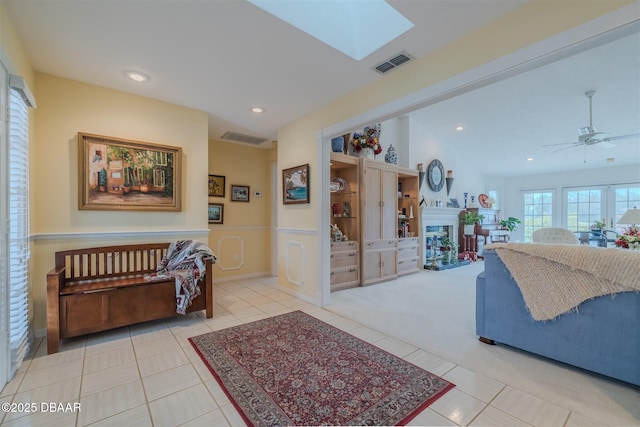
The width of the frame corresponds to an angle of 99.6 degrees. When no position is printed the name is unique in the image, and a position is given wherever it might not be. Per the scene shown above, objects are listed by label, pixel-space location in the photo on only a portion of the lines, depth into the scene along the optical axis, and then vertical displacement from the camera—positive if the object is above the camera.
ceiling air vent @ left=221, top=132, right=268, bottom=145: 4.49 +1.26
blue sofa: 1.71 -0.85
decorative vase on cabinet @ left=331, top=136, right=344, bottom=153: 4.33 +1.06
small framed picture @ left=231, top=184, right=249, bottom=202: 4.88 +0.32
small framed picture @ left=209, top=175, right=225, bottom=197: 4.63 +0.43
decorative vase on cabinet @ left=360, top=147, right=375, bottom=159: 4.67 +1.01
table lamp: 3.42 -0.08
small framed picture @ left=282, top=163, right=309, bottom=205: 3.65 +0.36
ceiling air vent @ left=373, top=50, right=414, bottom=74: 2.35 +1.35
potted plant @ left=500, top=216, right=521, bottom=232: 8.16 -0.38
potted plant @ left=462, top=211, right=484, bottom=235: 6.61 -0.23
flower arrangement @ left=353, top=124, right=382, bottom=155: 4.64 +1.23
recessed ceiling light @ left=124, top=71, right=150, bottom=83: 2.65 +1.35
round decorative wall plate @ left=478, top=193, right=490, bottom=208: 7.97 +0.31
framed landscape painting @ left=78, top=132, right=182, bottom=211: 2.82 +0.40
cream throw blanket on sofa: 1.71 -0.43
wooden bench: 2.26 -0.75
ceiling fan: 3.93 +1.14
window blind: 1.90 -0.12
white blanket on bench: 2.78 -0.64
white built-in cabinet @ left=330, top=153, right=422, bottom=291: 4.27 -0.23
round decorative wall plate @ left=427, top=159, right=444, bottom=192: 6.25 +0.85
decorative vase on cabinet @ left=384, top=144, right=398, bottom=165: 5.22 +1.04
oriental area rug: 1.54 -1.16
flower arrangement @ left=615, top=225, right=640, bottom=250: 3.14 -0.35
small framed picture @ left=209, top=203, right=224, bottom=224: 4.64 -0.04
